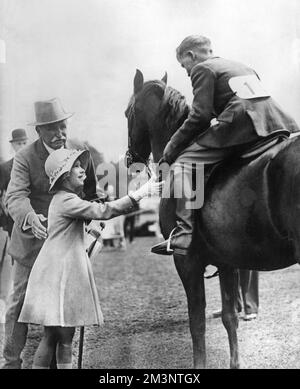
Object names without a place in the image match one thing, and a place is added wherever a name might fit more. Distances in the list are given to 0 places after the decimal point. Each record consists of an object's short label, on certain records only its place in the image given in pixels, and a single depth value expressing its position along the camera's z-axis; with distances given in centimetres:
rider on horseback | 459
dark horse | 435
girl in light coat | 468
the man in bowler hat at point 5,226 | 533
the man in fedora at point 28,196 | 515
